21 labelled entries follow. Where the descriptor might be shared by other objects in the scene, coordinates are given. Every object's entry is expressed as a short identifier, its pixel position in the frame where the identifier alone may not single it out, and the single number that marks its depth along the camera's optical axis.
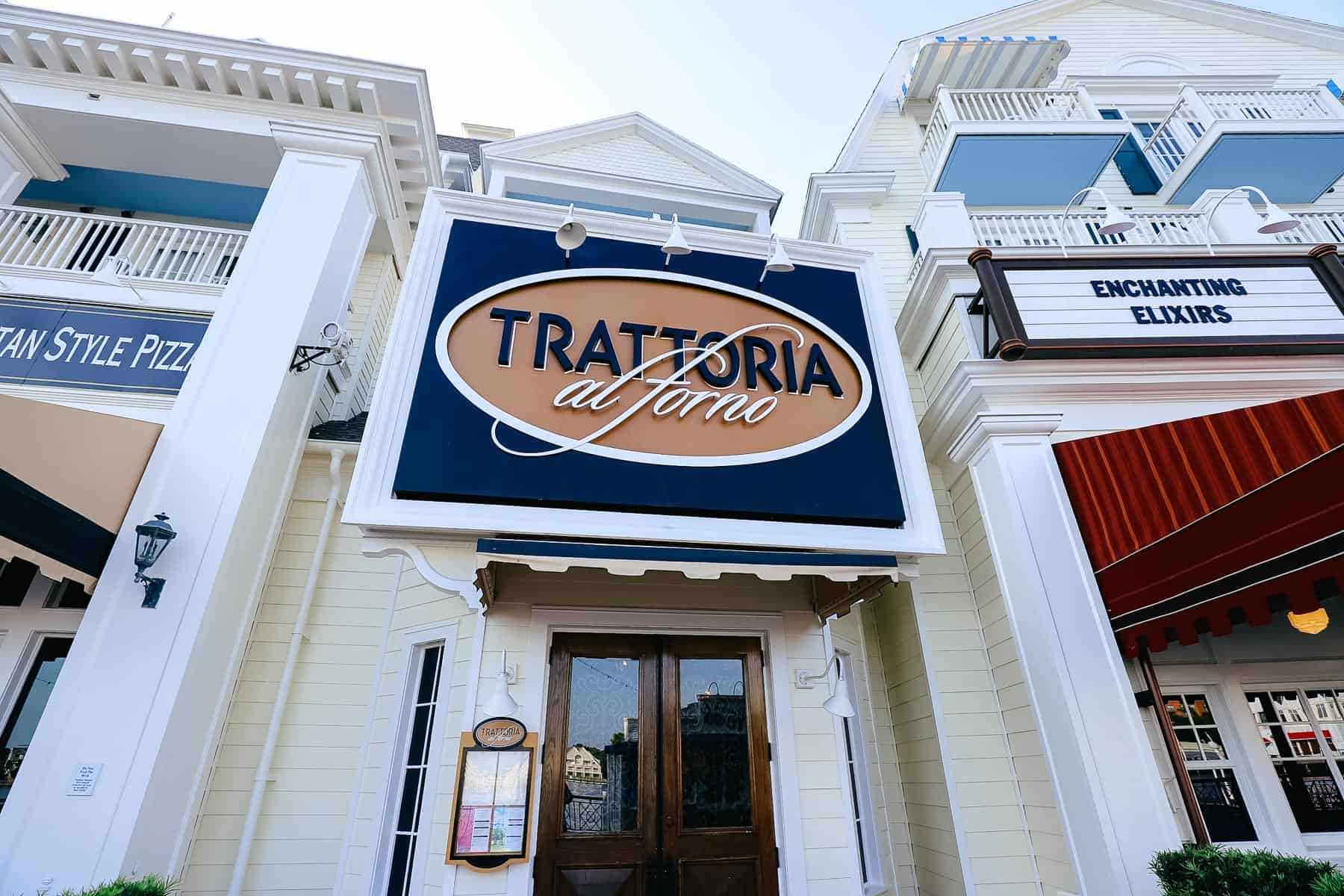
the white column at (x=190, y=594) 4.19
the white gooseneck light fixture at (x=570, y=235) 4.96
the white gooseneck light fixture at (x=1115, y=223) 6.34
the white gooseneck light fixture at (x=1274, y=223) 6.00
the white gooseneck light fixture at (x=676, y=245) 5.14
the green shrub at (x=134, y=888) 3.46
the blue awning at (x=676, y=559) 4.05
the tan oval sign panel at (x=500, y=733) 4.81
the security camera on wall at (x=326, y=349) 6.32
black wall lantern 4.66
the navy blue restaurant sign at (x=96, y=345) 5.99
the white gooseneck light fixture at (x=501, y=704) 4.69
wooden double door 4.89
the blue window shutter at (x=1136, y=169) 9.62
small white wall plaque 4.23
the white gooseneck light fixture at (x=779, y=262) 5.25
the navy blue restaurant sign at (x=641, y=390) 4.43
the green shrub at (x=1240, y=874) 3.25
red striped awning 3.14
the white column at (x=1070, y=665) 4.14
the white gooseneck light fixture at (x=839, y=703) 4.93
